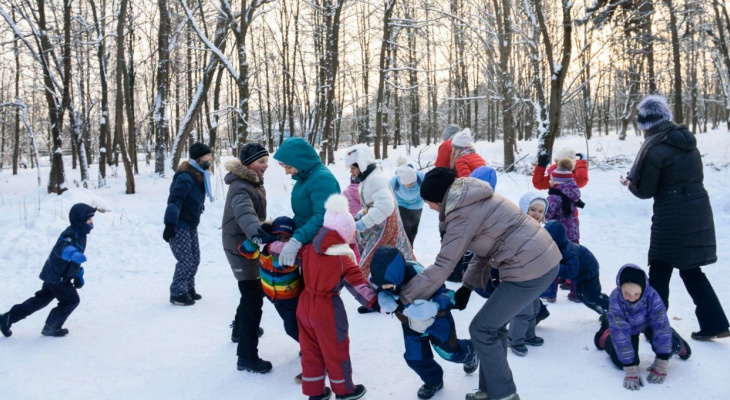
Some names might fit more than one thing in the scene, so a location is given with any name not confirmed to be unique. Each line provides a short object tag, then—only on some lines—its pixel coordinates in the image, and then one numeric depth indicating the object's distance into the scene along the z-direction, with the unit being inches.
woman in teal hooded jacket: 133.3
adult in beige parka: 103.1
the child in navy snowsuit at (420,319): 107.3
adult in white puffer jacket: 174.7
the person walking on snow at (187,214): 194.7
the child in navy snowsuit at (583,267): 153.4
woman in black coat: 138.9
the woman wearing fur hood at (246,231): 139.7
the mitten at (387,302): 109.3
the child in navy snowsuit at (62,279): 163.2
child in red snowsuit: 117.3
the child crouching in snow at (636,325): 121.9
